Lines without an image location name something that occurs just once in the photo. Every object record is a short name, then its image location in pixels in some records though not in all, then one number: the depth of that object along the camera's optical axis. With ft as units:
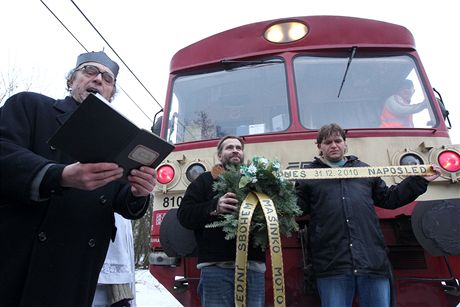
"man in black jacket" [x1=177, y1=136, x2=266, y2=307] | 7.90
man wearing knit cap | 4.19
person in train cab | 11.65
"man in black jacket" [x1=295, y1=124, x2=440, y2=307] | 7.98
